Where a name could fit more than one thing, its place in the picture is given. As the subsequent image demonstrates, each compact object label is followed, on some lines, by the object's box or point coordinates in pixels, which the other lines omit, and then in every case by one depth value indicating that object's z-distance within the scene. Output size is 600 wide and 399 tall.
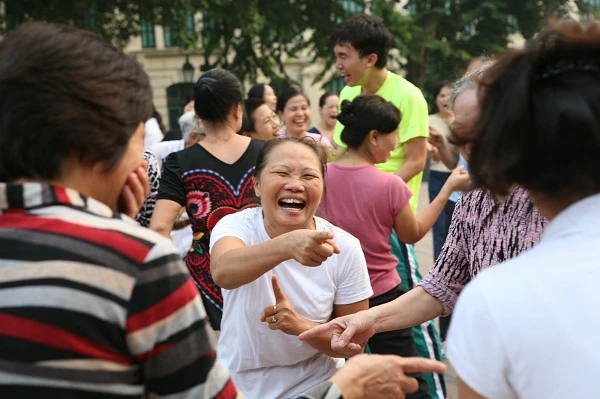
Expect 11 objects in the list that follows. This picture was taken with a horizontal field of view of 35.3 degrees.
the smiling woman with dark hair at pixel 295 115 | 8.60
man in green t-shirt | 5.29
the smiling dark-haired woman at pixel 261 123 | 7.83
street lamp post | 20.64
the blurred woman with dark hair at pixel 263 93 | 8.86
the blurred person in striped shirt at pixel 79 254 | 1.72
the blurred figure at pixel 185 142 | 6.83
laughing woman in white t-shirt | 3.29
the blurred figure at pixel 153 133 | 9.45
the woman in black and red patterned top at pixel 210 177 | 4.78
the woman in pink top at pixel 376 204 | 4.89
